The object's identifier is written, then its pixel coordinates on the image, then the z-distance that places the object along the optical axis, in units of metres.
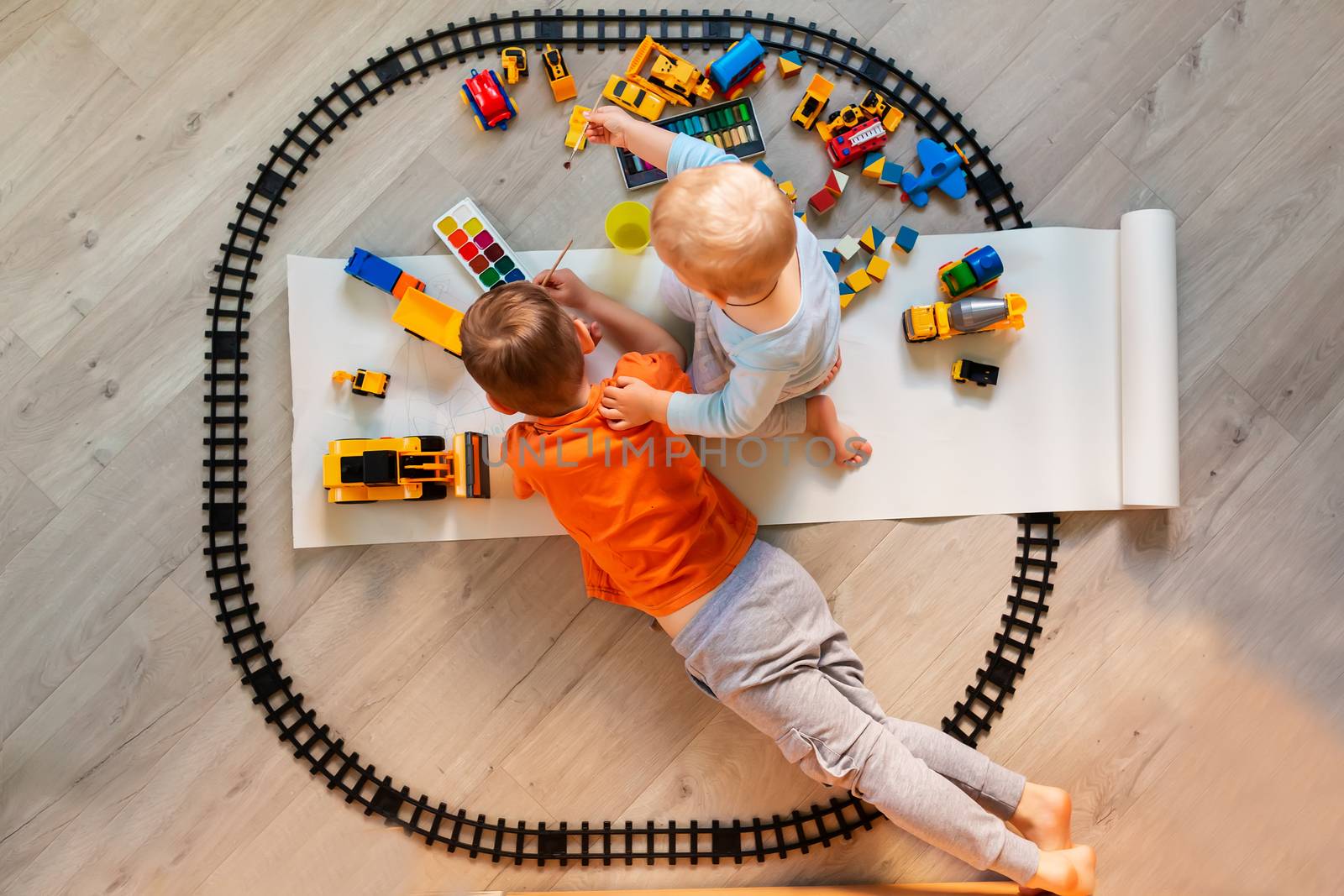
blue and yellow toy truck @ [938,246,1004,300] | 1.04
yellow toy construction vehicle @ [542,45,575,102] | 1.09
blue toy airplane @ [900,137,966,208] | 1.09
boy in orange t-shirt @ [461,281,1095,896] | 0.92
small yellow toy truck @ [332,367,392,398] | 1.07
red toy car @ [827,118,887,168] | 1.09
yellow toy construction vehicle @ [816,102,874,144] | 1.09
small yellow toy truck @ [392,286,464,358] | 1.06
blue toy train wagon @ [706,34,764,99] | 1.07
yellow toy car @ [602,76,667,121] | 1.09
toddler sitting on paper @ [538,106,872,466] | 0.71
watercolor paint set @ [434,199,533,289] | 1.09
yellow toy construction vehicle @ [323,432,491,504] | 1.04
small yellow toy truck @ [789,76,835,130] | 1.09
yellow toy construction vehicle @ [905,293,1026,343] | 1.05
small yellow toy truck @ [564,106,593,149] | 1.10
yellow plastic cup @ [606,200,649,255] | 1.08
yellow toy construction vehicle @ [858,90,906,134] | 1.09
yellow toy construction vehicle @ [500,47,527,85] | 1.09
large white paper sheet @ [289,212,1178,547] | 1.10
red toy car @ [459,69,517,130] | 1.09
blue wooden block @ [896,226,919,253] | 1.08
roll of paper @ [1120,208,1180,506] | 1.07
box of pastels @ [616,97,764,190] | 1.10
